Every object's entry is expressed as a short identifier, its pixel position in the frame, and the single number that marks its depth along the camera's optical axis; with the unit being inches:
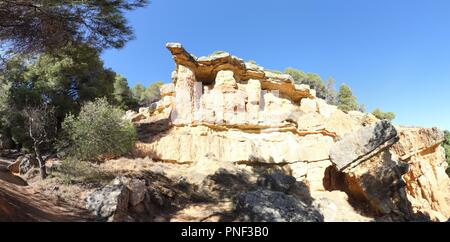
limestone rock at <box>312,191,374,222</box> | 529.0
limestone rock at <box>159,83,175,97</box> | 963.0
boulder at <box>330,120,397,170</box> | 590.6
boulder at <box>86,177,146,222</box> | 365.1
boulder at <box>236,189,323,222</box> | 430.3
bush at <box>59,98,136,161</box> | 549.3
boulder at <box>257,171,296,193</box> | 601.0
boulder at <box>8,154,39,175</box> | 537.3
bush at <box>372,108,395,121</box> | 1639.0
